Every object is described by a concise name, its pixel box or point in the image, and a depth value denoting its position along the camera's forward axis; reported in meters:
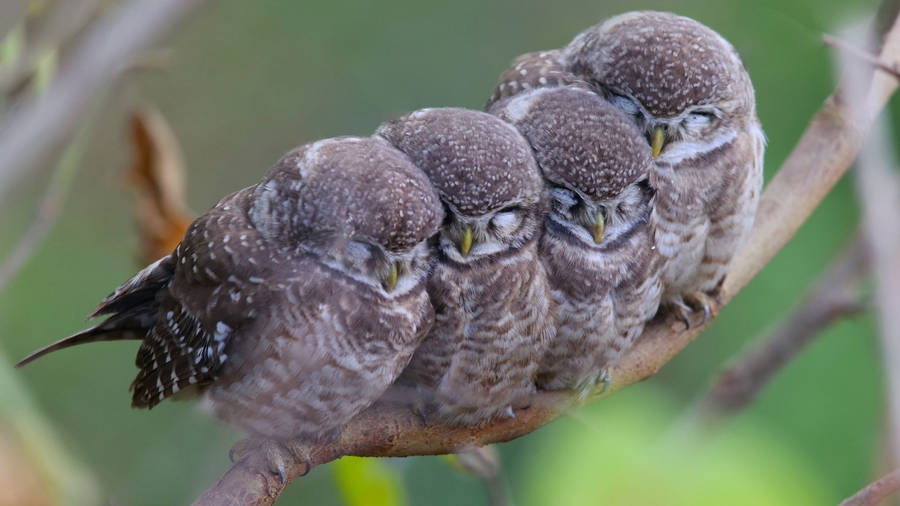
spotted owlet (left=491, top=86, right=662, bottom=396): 4.31
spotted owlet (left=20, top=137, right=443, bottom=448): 4.00
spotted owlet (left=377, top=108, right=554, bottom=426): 4.12
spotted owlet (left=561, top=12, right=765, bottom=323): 4.63
